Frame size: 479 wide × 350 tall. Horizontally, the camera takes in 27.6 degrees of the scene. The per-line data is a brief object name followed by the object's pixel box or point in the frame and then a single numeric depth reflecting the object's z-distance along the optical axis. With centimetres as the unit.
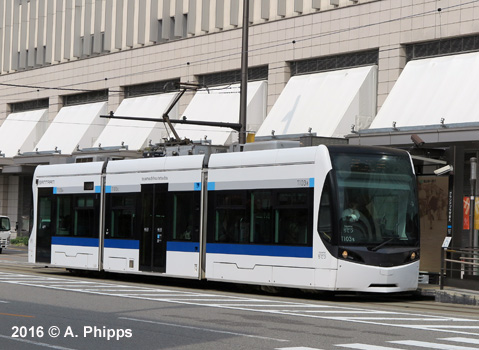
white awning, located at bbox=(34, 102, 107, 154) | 4888
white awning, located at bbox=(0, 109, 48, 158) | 5384
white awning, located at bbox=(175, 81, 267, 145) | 3884
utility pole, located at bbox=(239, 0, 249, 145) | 2783
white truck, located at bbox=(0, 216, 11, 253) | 4606
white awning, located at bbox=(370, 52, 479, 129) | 2867
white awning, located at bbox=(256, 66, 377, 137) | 3325
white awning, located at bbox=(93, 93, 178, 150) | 4406
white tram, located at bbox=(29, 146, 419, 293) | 1973
